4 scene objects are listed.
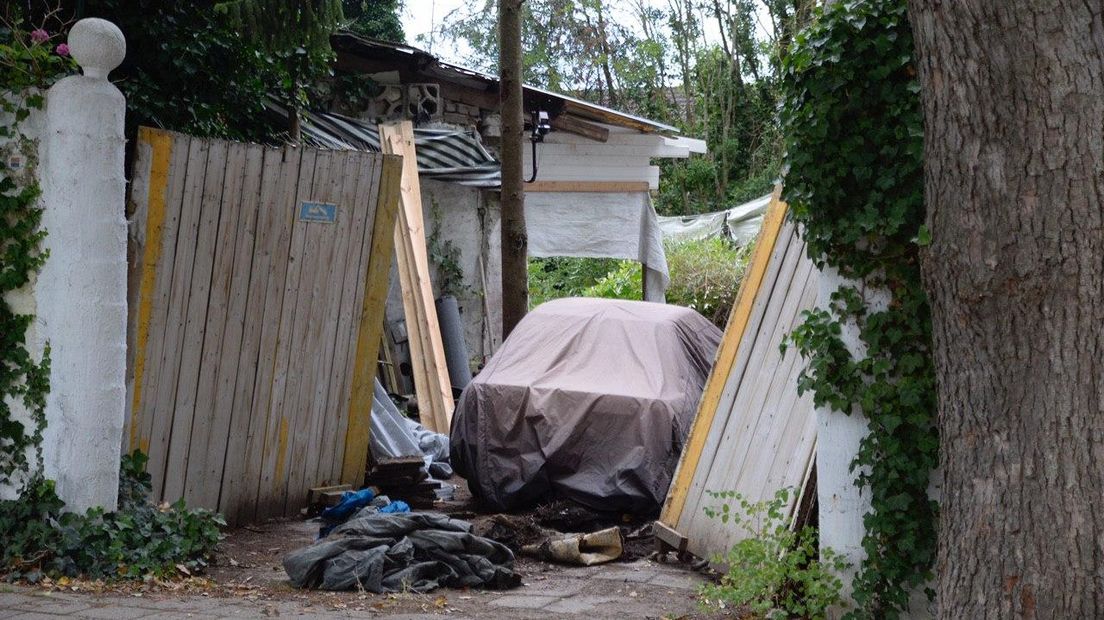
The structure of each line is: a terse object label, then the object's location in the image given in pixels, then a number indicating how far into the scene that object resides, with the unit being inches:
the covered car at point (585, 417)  324.2
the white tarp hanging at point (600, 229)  622.5
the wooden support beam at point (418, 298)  447.2
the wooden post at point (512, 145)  437.1
